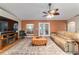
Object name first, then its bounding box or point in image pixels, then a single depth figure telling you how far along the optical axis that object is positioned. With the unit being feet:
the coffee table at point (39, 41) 9.86
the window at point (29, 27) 13.02
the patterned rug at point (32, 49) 7.43
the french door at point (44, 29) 11.97
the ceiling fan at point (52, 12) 8.47
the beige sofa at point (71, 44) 7.48
